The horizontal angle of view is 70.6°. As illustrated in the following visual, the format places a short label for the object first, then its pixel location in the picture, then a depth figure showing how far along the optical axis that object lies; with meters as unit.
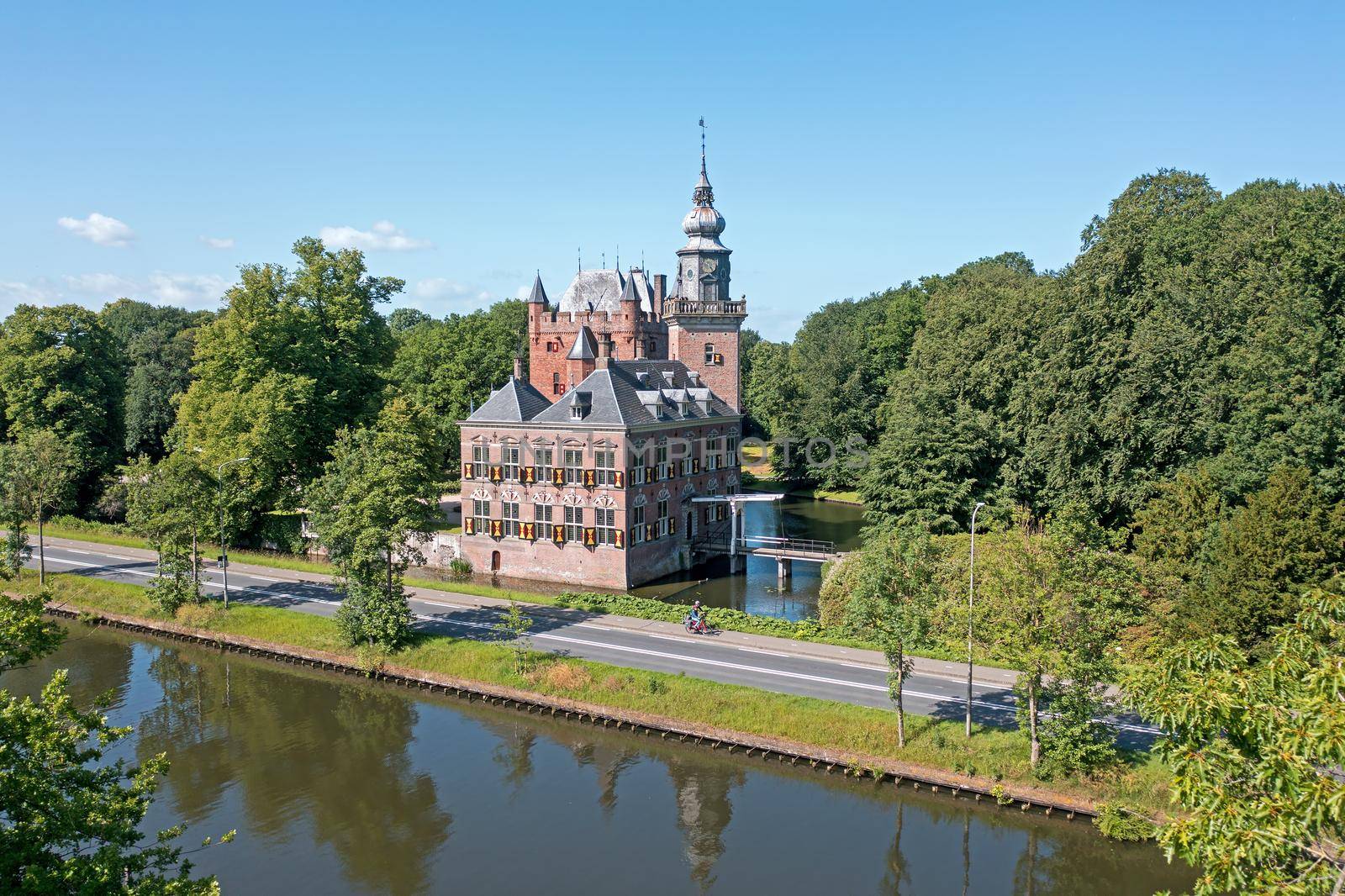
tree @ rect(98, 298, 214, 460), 71.69
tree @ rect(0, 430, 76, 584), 42.12
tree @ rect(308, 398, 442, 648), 31.97
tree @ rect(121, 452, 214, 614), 36.88
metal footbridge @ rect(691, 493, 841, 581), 46.03
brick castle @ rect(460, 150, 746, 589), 44.22
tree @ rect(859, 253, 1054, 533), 43.09
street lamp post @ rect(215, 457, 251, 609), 37.21
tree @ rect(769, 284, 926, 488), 72.88
